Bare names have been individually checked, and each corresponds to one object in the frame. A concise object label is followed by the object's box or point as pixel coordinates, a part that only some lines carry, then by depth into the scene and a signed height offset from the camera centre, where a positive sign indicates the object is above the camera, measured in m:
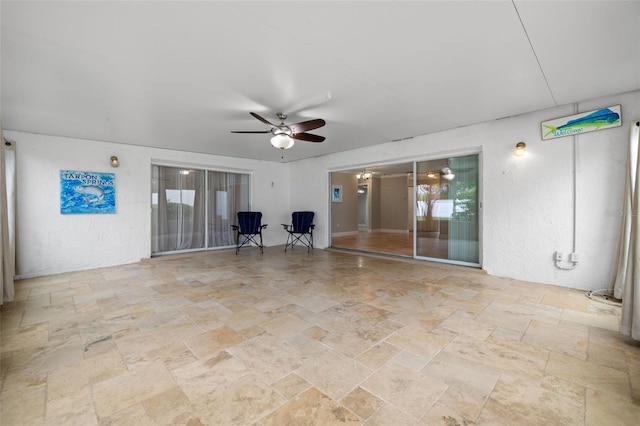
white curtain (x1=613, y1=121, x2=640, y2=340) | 2.05 -0.62
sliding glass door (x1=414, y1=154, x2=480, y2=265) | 4.51 +0.00
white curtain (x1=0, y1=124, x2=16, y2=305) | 2.84 -0.46
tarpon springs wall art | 4.55 +0.32
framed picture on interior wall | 9.24 +0.55
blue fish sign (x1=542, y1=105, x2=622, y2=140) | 3.12 +1.06
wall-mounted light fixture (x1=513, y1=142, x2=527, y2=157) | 3.73 +0.85
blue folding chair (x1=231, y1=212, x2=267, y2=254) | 6.28 -0.37
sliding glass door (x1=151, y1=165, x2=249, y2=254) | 5.74 +0.08
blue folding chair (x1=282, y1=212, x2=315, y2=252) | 6.71 -0.44
